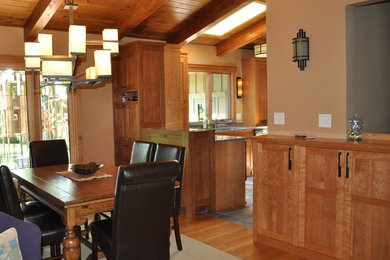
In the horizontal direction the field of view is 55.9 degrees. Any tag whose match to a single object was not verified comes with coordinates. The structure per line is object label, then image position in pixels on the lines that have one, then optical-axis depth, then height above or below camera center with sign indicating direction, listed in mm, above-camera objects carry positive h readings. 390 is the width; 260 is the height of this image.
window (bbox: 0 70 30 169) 5016 -87
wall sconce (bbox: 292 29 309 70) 3289 +534
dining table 2490 -584
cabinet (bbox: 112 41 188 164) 5512 +310
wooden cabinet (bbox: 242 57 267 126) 7629 +365
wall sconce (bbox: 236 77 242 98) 7750 +505
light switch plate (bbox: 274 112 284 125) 3593 -98
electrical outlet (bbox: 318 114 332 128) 3212 -114
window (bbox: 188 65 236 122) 7262 +360
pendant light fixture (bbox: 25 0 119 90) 2734 +449
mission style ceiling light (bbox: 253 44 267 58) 7121 +1149
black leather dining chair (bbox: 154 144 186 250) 3273 -440
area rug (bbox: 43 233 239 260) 3311 -1325
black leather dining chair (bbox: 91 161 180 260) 2199 -639
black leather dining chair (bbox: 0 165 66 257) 2457 -823
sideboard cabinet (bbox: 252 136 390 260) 2709 -749
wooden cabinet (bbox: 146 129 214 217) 4434 -692
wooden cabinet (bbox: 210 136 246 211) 4668 -843
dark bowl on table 3244 -500
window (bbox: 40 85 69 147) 5359 +2
